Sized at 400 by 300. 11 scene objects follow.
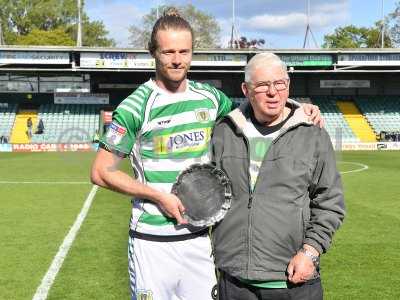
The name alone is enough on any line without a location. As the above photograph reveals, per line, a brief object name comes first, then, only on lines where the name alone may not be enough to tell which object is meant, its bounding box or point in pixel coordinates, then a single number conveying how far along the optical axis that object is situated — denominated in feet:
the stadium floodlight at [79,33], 123.95
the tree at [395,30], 262.26
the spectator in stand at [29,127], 124.36
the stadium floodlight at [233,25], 134.42
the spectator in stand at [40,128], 125.49
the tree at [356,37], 262.26
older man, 8.73
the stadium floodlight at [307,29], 136.09
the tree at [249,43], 179.83
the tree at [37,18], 235.40
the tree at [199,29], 231.71
